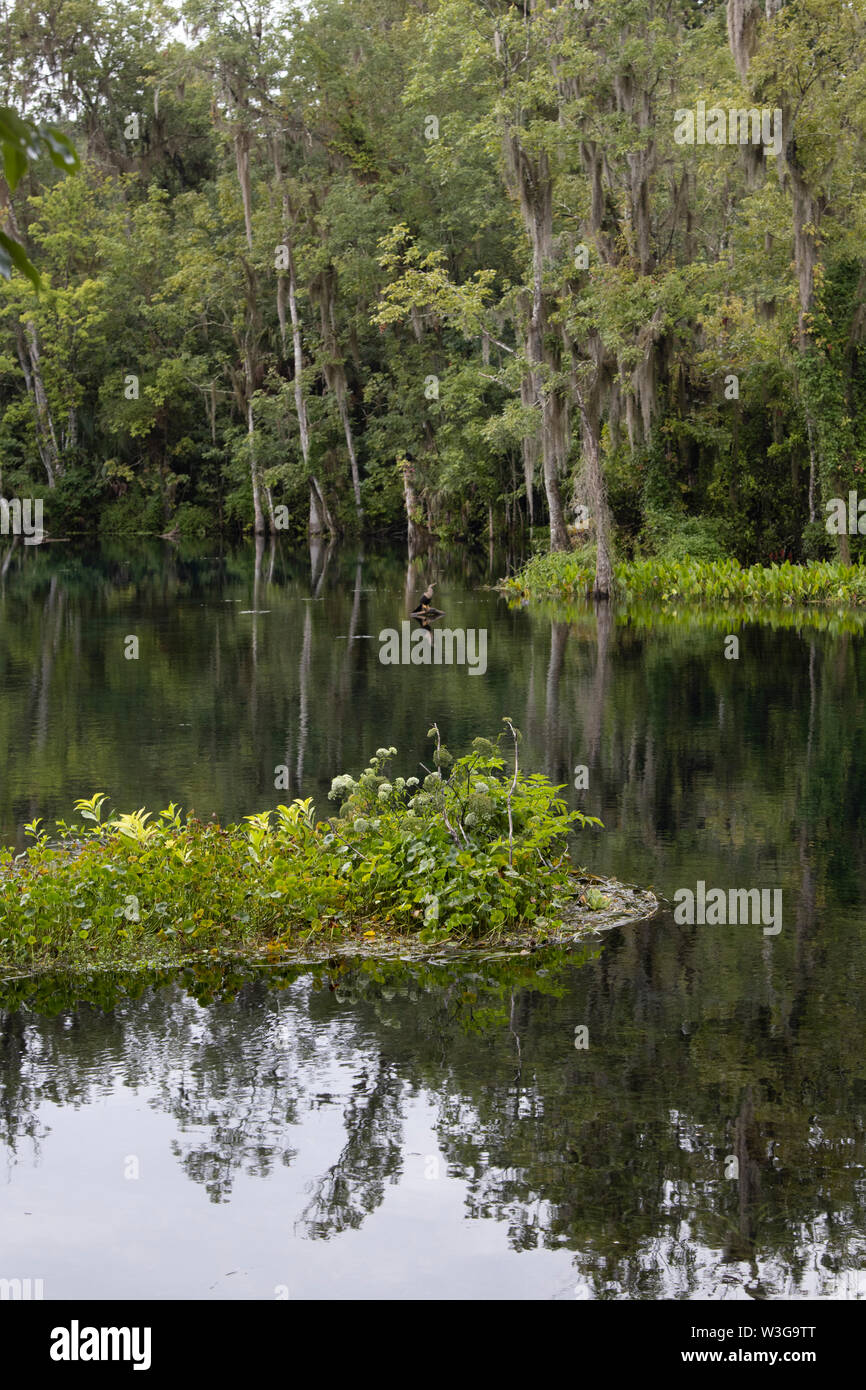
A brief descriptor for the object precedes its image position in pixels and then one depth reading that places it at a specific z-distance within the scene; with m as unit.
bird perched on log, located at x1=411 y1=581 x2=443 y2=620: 29.41
